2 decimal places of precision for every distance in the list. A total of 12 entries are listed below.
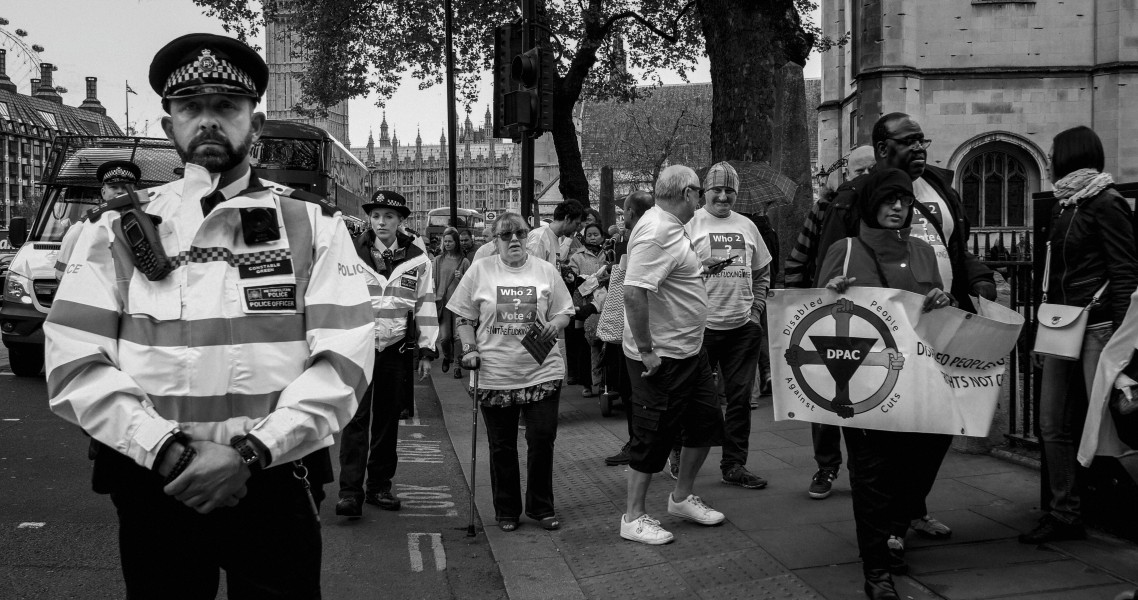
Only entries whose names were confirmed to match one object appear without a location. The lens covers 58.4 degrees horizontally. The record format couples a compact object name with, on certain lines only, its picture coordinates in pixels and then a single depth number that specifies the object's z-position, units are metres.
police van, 12.05
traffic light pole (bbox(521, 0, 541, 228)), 8.80
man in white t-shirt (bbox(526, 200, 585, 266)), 9.86
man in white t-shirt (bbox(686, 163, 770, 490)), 6.48
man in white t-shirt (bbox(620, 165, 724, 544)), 5.26
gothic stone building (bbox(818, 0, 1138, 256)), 27.17
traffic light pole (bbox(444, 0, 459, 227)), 19.20
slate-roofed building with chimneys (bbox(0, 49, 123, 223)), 109.44
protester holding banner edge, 4.21
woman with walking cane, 5.89
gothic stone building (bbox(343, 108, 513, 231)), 155.38
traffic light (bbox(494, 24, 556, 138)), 8.74
